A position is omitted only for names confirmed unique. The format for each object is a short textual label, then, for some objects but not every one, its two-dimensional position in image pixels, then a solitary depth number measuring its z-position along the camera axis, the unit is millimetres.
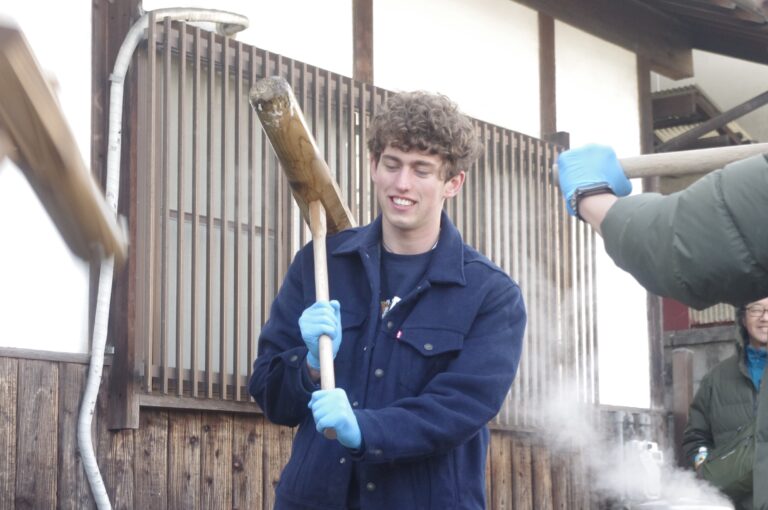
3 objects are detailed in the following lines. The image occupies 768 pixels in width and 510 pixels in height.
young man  3951
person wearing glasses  7875
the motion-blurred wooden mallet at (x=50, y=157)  2273
